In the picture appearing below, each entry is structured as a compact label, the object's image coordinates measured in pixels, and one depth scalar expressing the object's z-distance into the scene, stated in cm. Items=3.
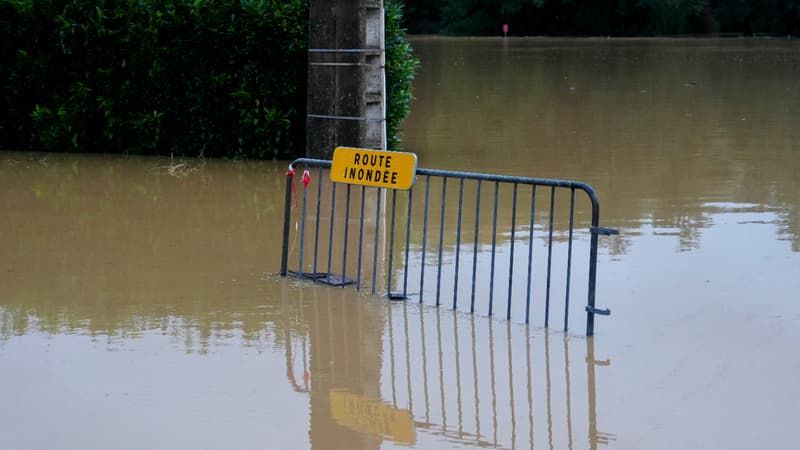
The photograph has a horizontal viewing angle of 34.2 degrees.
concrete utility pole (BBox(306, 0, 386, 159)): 1457
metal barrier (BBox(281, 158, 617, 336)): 897
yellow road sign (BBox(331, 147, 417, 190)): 913
